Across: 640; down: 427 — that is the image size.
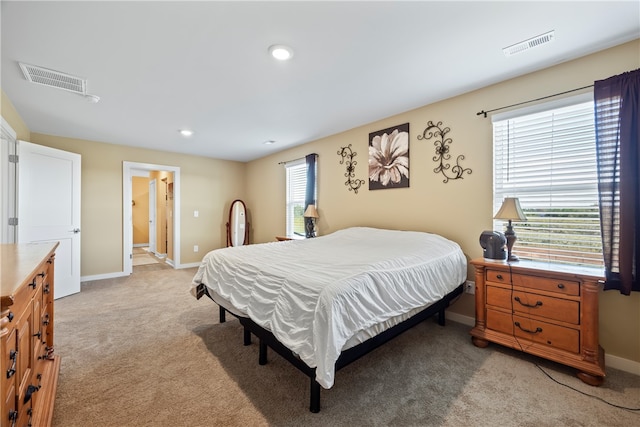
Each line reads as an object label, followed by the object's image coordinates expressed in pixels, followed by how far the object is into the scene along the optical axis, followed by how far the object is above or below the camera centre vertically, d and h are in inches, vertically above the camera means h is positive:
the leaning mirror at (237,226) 229.8 -12.1
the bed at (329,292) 54.8 -20.9
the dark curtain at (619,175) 70.8 +10.2
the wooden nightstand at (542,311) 69.9 -29.4
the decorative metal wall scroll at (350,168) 147.8 +24.9
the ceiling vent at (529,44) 72.6 +48.2
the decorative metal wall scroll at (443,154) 108.1 +24.7
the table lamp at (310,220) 164.9 -5.1
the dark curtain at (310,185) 169.5 +17.3
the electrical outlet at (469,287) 104.4 -30.0
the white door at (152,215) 271.4 -2.8
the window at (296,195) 186.5 +12.4
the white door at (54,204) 127.6 +4.4
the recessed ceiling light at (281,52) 75.6 +47.4
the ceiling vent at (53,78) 85.4 +46.2
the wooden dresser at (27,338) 34.5 -22.2
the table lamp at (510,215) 84.3 -1.0
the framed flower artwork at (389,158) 124.9 +27.0
